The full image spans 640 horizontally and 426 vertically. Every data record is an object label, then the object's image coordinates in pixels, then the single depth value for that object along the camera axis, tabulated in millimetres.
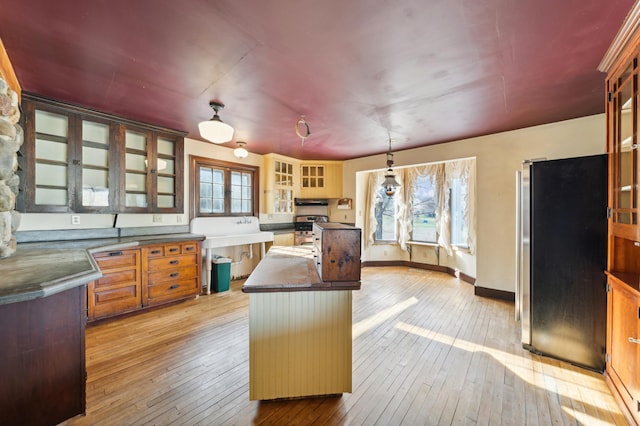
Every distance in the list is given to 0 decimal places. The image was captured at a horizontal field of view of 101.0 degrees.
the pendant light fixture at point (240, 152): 3958
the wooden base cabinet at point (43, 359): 1362
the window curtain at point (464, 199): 4816
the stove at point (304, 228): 5520
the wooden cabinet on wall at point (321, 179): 5879
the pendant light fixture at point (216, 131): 2413
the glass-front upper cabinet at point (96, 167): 3100
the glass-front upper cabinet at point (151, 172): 3482
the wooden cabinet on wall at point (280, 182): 5219
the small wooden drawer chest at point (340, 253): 1659
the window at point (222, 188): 4352
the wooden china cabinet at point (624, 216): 1628
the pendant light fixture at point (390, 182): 4118
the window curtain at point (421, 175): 5367
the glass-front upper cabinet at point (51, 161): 2779
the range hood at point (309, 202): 5852
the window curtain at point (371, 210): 5969
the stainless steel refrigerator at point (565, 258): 2158
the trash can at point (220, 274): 4121
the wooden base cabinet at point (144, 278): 2986
